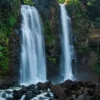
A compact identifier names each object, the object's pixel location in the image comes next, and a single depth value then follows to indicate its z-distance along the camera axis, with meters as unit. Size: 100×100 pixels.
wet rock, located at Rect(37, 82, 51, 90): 13.85
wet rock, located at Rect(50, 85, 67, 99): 12.01
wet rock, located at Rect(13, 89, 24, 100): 12.43
